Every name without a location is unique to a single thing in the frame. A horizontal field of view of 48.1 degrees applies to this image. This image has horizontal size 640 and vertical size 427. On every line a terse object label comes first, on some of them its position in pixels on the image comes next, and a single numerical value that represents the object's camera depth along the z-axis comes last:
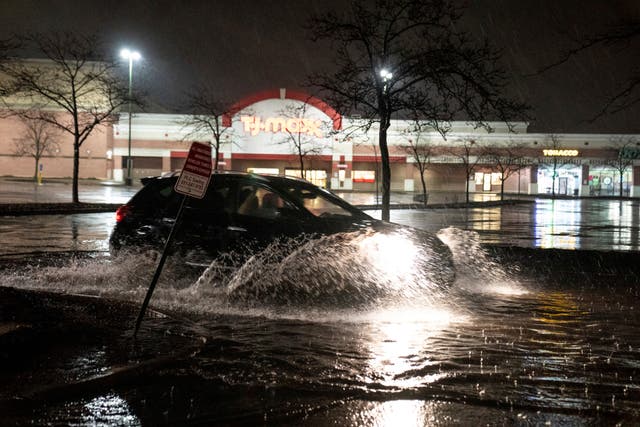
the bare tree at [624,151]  70.38
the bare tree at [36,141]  67.56
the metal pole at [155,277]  6.85
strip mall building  67.00
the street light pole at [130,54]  49.63
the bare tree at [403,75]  16.53
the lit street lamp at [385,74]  18.31
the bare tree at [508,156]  63.19
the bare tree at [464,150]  67.20
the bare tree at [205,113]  46.50
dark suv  9.02
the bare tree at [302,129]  65.44
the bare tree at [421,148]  65.38
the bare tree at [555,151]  71.12
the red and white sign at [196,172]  6.96
